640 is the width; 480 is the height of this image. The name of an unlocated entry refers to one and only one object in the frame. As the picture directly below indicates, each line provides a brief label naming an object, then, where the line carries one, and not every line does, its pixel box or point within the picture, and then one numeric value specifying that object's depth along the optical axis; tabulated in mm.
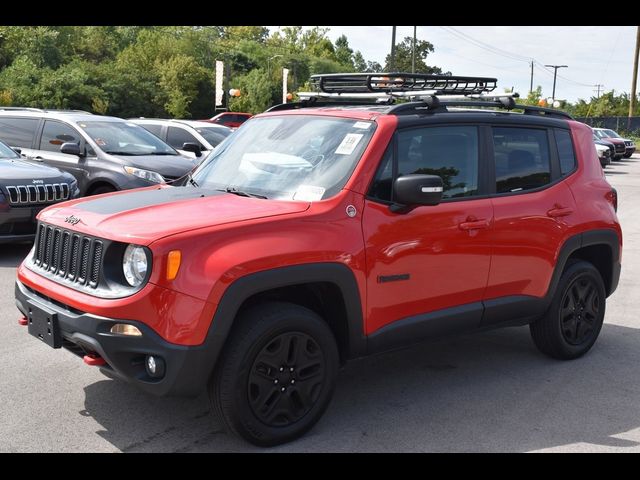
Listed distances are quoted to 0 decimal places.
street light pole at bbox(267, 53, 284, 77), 69850
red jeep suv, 3721
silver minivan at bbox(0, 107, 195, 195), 10289
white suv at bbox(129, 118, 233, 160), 14867
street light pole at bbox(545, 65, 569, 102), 94062
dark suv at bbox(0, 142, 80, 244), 8477
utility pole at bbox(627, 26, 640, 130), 52906
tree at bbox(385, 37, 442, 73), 94812
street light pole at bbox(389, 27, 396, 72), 30925
